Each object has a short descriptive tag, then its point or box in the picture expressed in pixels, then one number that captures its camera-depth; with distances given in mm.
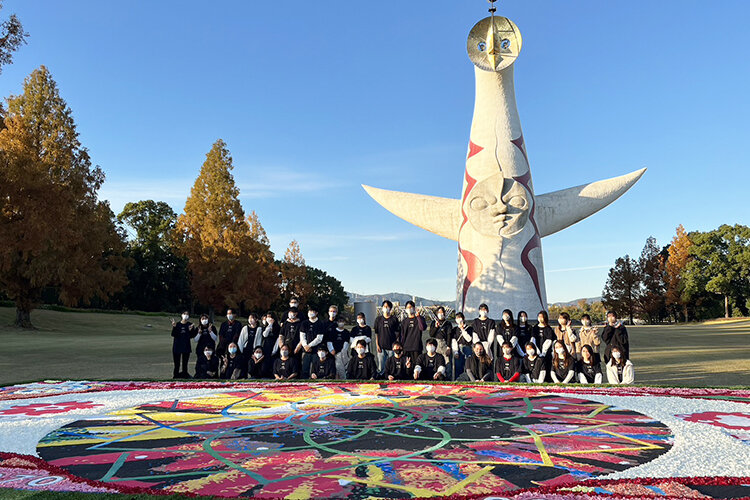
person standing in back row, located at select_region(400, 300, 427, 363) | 10216
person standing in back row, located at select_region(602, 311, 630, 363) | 9258
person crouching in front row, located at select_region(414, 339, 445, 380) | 9891
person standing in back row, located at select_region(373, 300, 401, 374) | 10453
